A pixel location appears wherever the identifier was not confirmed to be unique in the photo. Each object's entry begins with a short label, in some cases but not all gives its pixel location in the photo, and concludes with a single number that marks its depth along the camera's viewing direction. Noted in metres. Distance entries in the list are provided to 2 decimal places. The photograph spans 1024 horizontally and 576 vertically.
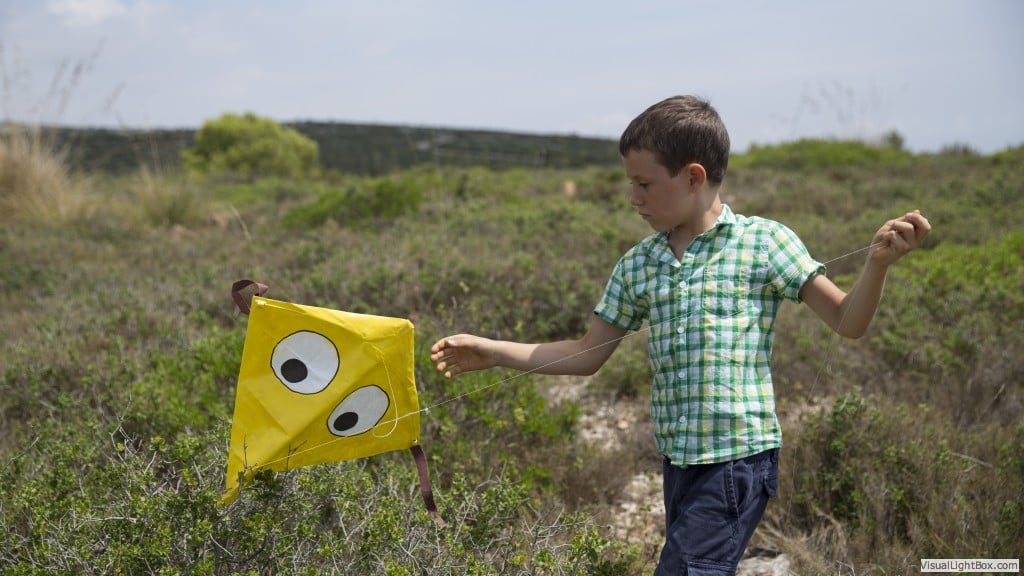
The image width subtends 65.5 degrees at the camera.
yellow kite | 2.14
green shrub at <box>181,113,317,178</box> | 15.74
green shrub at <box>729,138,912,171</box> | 12.55
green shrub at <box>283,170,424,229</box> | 8.41
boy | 2.05
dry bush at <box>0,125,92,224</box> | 9.54
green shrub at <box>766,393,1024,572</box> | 2.84
